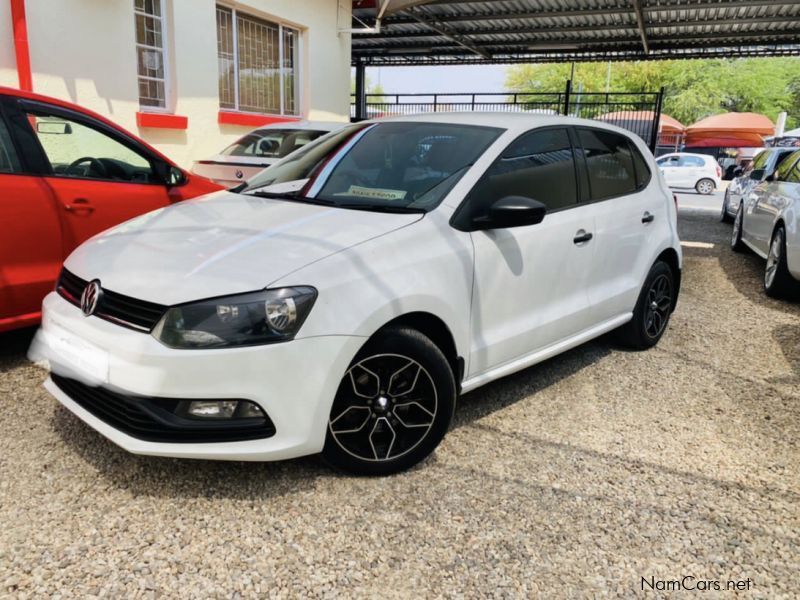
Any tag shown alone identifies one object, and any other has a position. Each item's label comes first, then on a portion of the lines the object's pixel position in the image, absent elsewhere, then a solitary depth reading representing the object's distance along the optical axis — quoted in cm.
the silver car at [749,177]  913
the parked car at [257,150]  700
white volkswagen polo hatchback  249
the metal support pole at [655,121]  1553
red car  386
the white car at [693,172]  2380
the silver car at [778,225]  630
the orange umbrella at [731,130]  3244
